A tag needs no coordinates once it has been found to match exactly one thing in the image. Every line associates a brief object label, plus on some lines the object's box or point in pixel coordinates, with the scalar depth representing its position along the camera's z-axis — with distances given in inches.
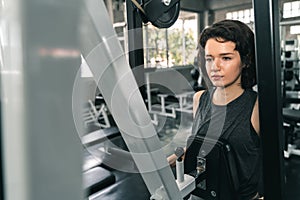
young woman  41.7
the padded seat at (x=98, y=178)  69.6
